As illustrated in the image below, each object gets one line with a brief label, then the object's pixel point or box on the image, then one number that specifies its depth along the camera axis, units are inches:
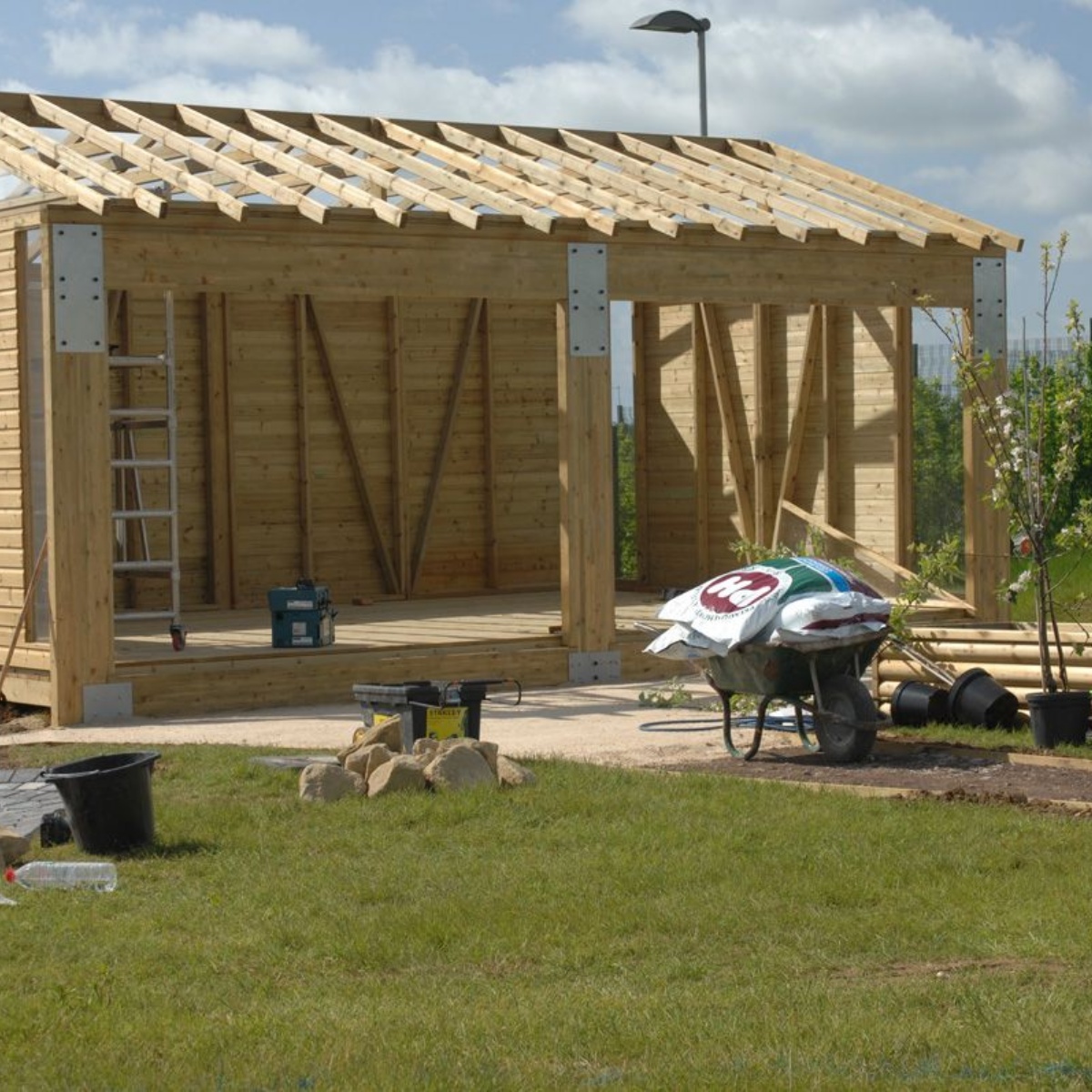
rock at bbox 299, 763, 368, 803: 419.8
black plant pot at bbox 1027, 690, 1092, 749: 471.8
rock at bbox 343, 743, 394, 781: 434.6
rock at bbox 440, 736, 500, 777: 430.9
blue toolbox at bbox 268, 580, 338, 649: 645.9
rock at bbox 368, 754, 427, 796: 421.7
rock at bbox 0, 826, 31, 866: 367.9
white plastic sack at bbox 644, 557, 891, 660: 462.9
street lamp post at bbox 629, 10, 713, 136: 834.2
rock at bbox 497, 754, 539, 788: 430.0
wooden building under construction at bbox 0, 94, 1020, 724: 587.2
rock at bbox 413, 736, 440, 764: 436.8
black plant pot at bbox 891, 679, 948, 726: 517.3
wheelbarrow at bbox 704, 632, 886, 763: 466.6
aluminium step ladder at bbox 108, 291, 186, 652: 652.7
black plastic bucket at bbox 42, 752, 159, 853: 374.0
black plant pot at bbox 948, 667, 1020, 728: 509.7
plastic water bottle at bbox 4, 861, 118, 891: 350.0
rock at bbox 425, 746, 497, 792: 422.9
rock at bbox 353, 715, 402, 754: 473.1
